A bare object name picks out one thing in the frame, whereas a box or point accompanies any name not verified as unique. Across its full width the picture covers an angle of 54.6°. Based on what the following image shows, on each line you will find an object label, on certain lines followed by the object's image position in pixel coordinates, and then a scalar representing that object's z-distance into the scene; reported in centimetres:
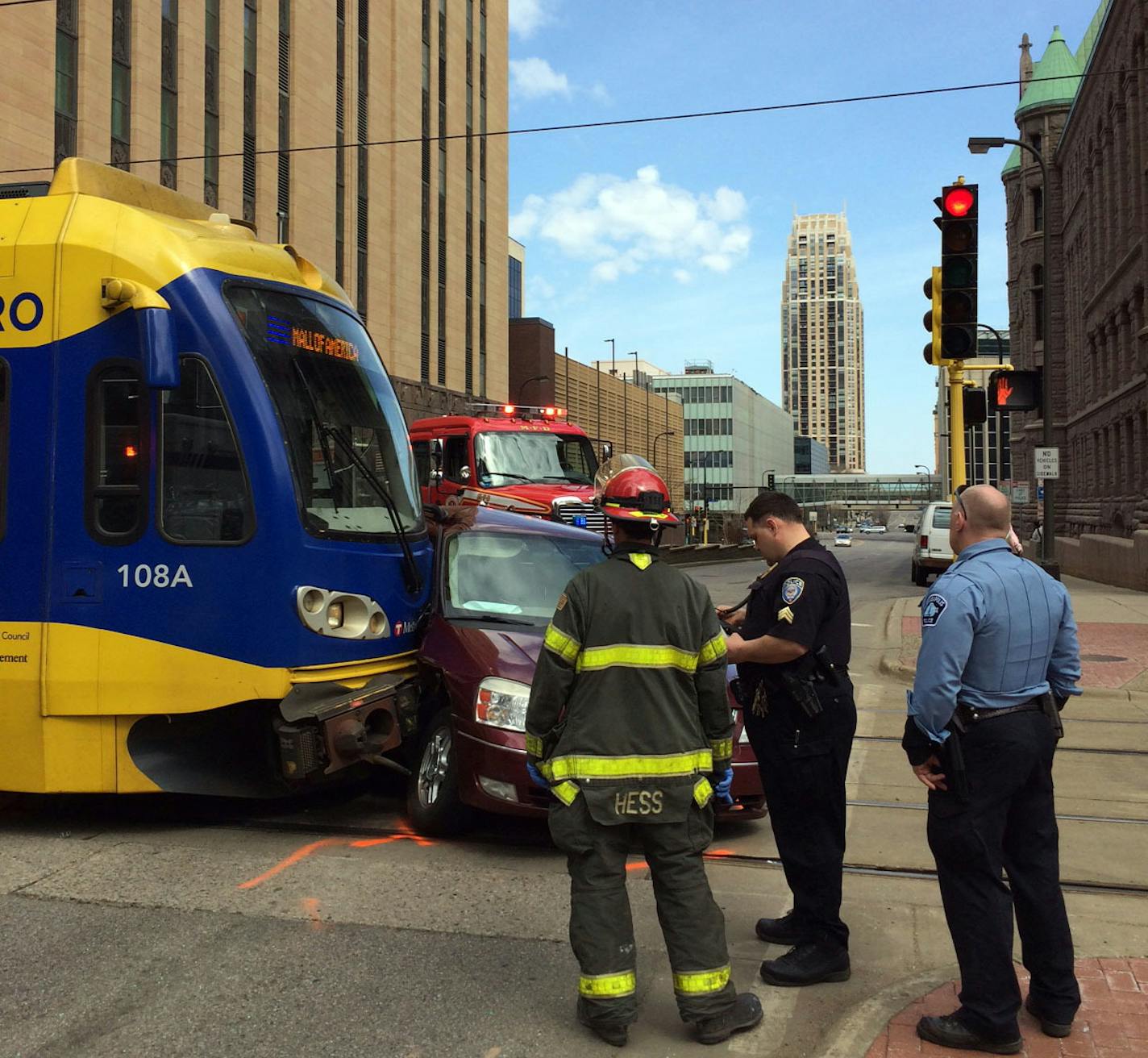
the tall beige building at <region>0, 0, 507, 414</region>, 2795
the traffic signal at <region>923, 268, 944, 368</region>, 841
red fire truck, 1452
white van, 2459
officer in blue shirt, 349
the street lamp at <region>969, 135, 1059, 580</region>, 1617
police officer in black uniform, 412
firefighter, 359
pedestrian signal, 995
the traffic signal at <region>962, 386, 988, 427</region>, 915
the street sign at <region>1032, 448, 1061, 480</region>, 1645
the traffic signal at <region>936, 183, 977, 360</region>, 801
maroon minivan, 552
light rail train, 571
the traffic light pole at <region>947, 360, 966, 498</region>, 808
